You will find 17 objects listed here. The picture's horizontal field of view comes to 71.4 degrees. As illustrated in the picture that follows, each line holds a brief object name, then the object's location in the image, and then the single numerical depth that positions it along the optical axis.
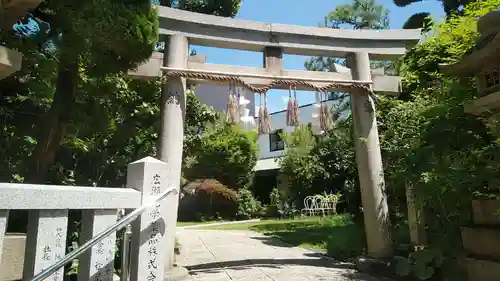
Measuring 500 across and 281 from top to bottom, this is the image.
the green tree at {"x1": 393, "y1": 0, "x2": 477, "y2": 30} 13.24
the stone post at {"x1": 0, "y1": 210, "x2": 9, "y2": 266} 1.74
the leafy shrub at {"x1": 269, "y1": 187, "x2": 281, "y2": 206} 19.50
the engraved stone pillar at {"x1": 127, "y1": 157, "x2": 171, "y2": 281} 2.47
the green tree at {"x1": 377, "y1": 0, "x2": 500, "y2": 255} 4.00
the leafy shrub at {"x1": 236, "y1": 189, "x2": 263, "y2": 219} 19.39
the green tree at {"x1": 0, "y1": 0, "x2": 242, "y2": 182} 3.75
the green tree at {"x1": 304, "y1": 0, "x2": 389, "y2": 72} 17.78
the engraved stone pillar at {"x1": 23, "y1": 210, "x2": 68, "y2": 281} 1.88
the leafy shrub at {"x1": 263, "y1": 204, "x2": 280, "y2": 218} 19.41
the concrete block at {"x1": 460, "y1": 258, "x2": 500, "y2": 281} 3.66
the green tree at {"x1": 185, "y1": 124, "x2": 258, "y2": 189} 19.12
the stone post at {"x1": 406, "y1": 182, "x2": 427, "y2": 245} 5.78
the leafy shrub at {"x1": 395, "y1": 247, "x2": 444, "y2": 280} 4.52
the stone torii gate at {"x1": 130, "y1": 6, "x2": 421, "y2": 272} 5.57
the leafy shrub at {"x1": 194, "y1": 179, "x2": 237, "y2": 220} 18.45
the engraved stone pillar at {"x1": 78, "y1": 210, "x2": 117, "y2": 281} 2.15
